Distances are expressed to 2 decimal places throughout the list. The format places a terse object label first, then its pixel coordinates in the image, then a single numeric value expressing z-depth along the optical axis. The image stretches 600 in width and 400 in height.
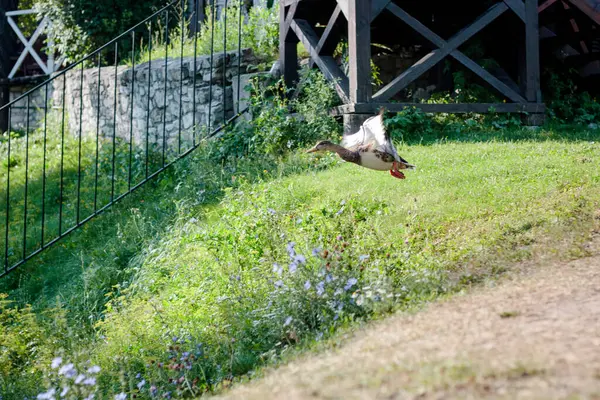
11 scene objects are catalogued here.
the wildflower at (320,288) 7.99
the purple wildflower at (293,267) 8.27
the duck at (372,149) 8.81
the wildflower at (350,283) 7.90
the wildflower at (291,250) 8.61
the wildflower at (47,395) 6.39
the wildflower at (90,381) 6.46
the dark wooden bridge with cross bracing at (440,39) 14.89
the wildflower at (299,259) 8.12
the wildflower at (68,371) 6.46
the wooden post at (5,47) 32.06
